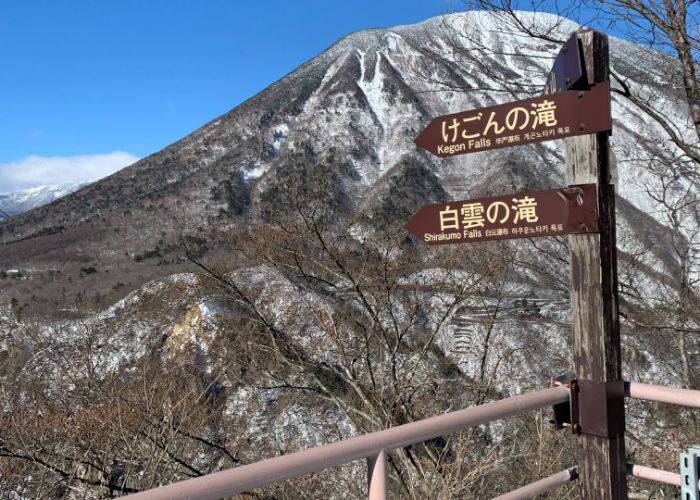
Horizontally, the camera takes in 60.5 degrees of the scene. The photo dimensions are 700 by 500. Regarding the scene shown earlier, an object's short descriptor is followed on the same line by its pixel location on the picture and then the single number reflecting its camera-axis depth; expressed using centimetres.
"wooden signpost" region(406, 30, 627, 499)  239
